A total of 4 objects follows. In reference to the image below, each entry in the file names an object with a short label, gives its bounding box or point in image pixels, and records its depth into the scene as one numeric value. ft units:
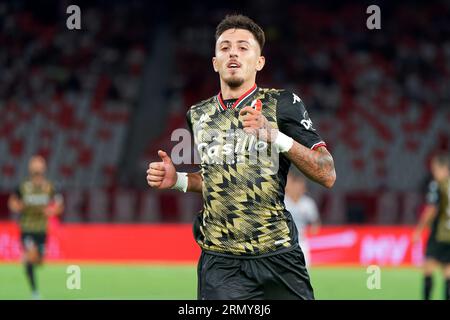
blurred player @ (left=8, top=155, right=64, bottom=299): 44.57
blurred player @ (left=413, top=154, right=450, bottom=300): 37.01
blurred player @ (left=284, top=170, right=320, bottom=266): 42.98
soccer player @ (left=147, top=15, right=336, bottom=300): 16.37
